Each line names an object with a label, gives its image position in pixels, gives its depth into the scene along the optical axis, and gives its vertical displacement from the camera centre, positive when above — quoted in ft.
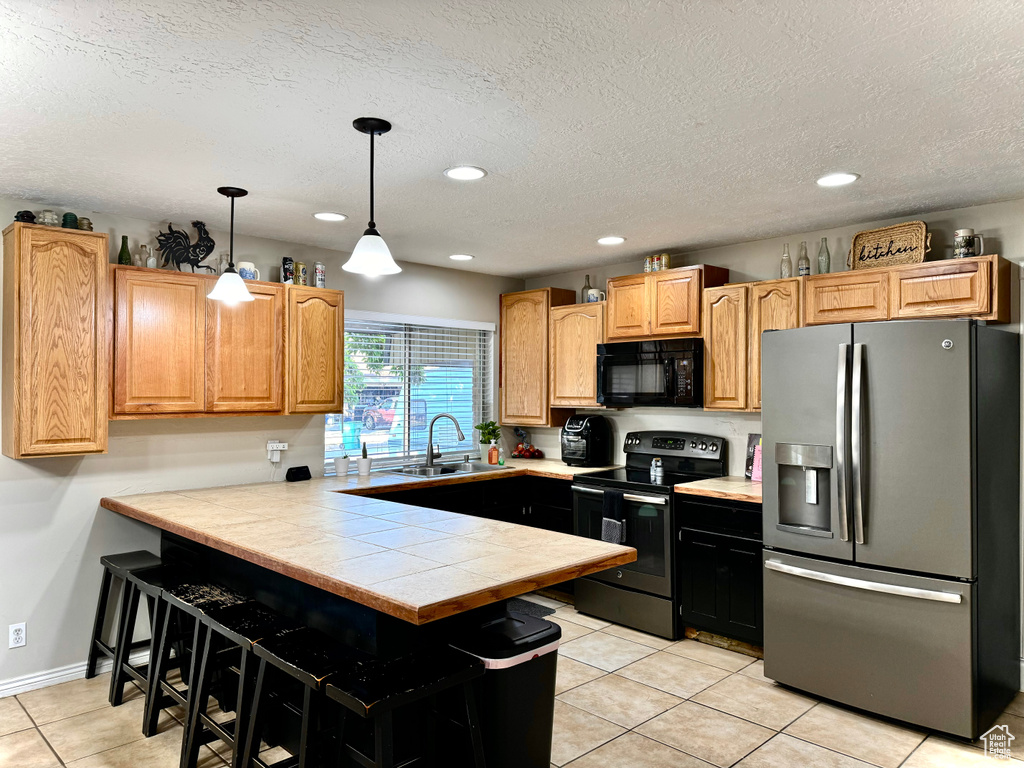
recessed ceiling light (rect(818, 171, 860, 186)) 9.63 +2.99
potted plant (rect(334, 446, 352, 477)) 14.56 -1.57
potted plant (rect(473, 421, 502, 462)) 17.16 -1.09
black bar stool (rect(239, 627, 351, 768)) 6.82 -2.80
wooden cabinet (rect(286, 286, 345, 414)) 13.17 +0.81
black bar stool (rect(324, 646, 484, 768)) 6.17 -2.73
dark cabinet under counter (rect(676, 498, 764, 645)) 12.10 -3.23
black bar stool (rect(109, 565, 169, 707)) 10.34 -3.67
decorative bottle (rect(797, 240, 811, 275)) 12.81 +2.33
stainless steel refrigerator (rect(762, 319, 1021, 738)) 9.28 -1.84
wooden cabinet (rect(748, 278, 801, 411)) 12.73 +1.48
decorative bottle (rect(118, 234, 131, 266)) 11.55 +2.32
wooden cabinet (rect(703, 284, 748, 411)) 13.48 +0.87
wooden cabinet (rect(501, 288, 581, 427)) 17.33 +0.93
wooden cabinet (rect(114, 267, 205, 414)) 11.12 +0.84
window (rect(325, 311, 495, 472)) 15.58 +0.14
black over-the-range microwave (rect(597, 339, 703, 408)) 14.21 +0.38
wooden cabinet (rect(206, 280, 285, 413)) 12.14 +0.70
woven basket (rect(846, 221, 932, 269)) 11.27 +2.43
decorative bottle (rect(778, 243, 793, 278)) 13.14 +2.37
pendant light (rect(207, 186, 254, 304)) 10.09 +1.51
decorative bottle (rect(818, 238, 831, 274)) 12.59 +2.39
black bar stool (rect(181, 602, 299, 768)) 7.75 -3.26
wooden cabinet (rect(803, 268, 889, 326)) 11.55 +1.61
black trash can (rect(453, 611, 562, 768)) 7.26 -3.21
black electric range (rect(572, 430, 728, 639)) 13.35 -2.61
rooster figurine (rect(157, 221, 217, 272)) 12.08 +2.57
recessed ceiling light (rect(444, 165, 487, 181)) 9.36 +3.02
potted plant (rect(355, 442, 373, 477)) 14.74 -1.57
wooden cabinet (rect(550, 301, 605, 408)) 16.26 +0.95
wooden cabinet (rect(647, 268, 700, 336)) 14.15 +1.86
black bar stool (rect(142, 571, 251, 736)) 8.89 -3.21
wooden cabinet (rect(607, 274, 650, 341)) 14.98 +1.86
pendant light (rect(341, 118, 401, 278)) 7.86 +1.56
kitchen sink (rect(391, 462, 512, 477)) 15.23 -1.81
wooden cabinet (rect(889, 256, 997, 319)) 10.51 +1.59
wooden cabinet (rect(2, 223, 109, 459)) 10.06 +0.76
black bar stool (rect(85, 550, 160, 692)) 10.91 -3.15
